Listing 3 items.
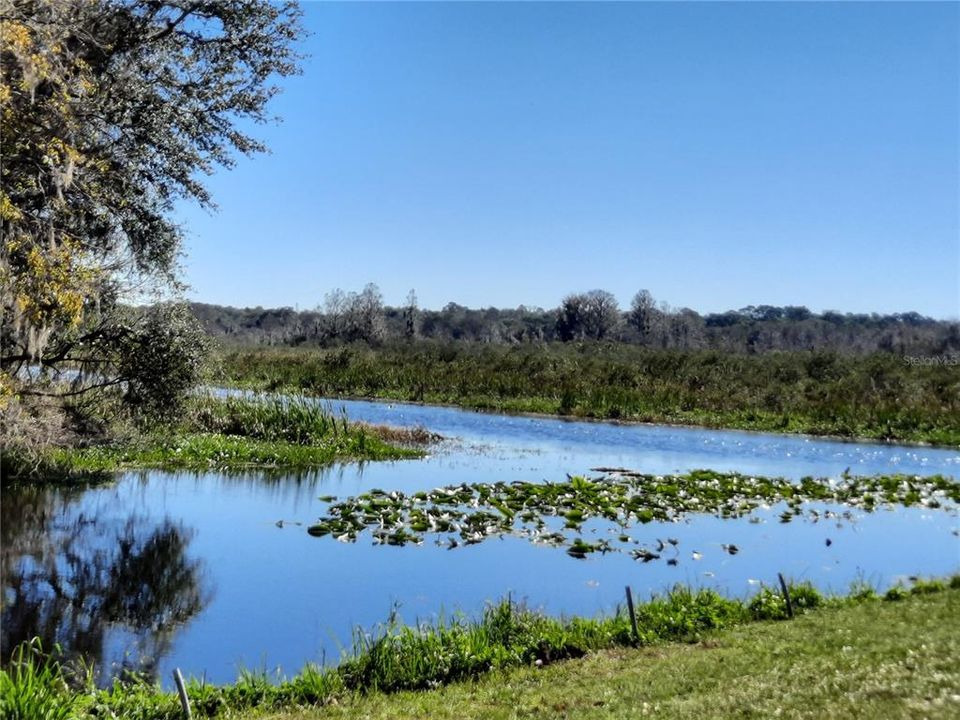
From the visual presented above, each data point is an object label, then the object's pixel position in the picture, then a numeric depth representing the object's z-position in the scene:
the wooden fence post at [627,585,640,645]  10.74
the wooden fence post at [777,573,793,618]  11.53
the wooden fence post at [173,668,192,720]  8.06
